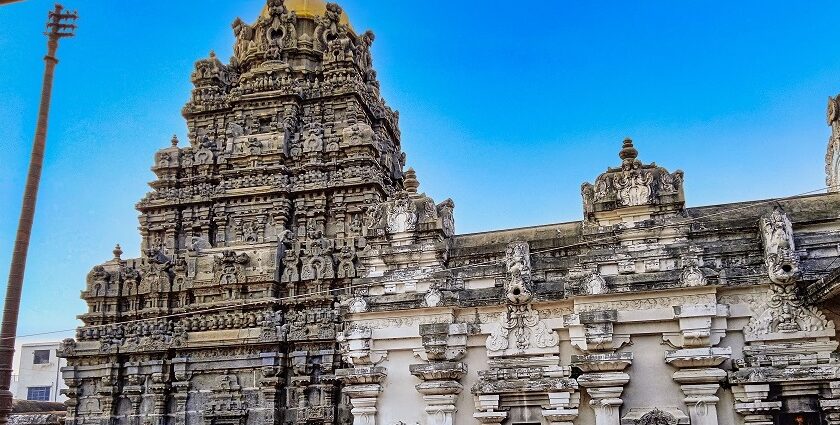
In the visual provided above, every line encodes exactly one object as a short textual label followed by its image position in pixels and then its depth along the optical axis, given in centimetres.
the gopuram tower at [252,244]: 2272
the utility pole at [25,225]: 1297
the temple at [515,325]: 1209
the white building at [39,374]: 5800
